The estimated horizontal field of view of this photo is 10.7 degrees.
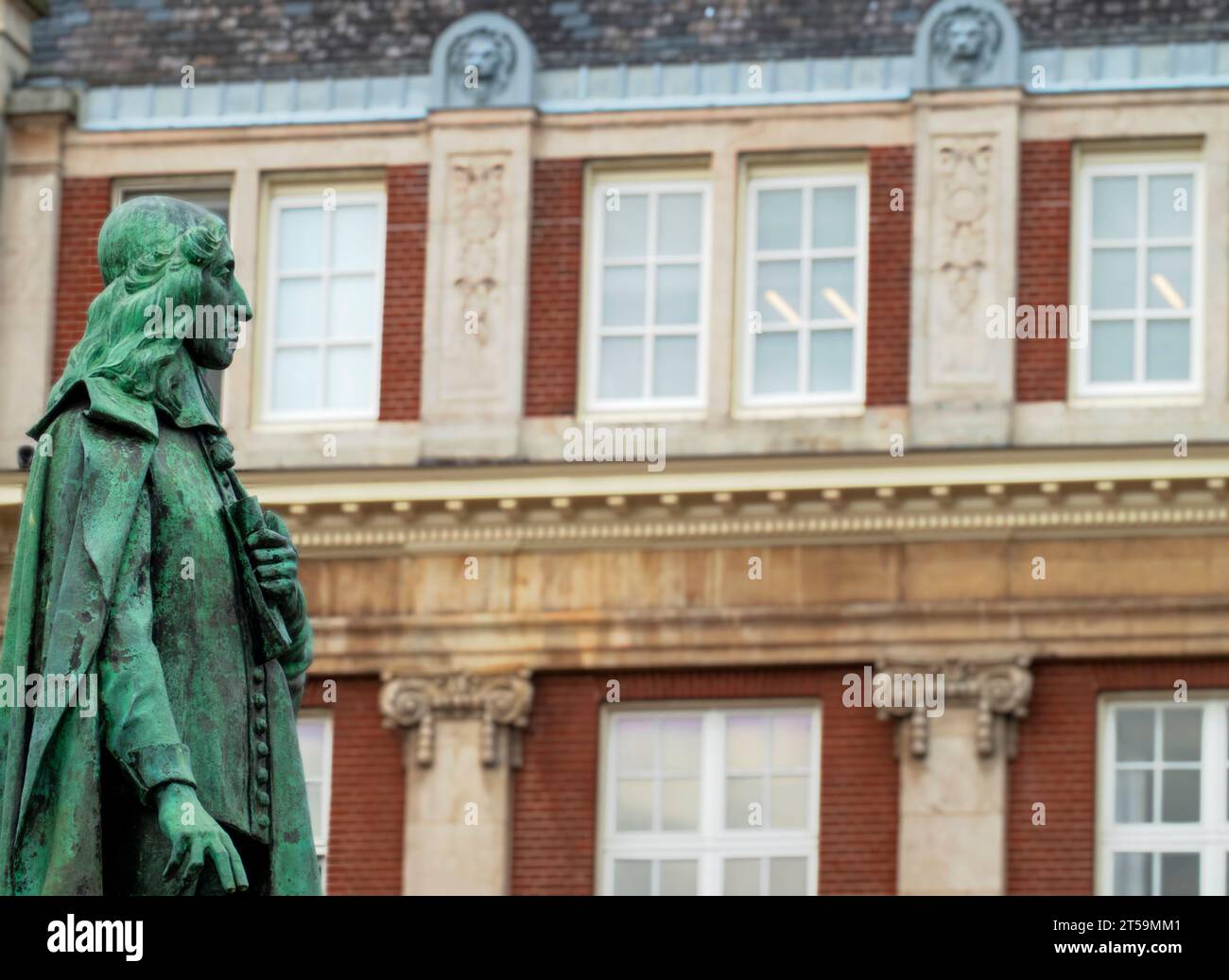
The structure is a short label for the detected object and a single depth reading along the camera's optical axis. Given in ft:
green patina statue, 45.31
